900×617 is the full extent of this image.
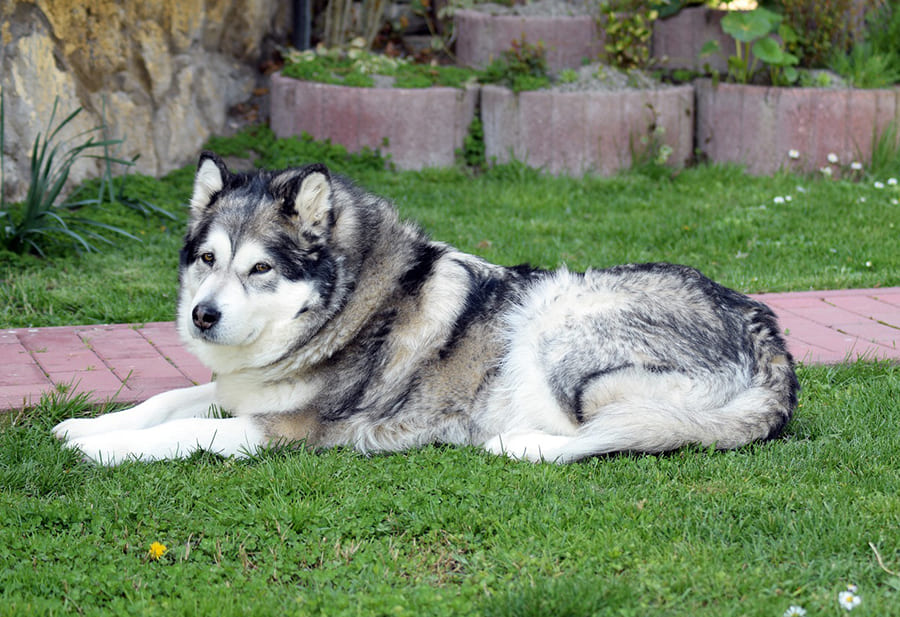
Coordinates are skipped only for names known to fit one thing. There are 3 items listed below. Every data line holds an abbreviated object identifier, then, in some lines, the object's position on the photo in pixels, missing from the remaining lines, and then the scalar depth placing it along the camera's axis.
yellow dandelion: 6.05
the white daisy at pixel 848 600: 5.34
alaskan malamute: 7.43
